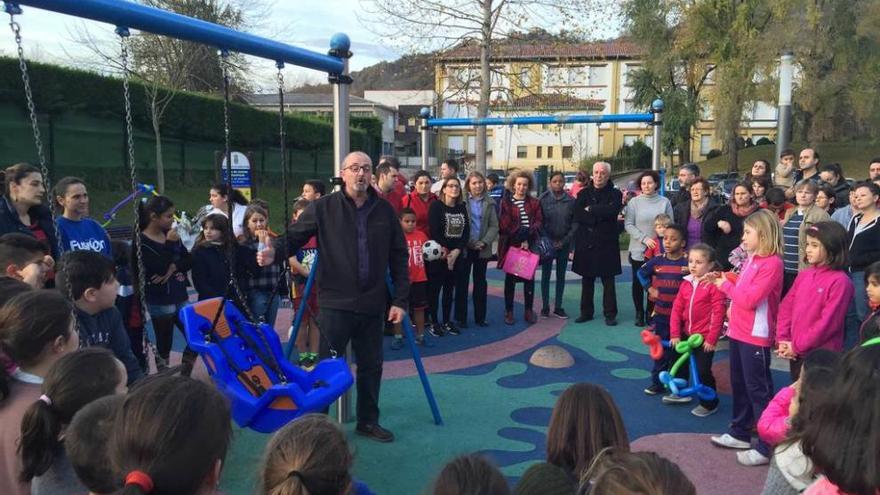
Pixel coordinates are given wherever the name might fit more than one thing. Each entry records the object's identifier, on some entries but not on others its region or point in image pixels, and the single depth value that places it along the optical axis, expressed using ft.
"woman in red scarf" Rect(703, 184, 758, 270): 21.11
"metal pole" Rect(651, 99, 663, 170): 28.68
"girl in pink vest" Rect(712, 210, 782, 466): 13.07
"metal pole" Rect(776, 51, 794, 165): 28.27
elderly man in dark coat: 24.02
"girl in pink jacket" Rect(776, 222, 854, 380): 12.53
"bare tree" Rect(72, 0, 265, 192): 54.39
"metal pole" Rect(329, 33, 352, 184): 14.92
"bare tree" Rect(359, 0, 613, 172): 53.01
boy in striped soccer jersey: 17.40
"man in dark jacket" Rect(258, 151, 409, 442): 13.48
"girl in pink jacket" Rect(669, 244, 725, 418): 15.62
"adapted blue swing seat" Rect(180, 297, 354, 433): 11.09
